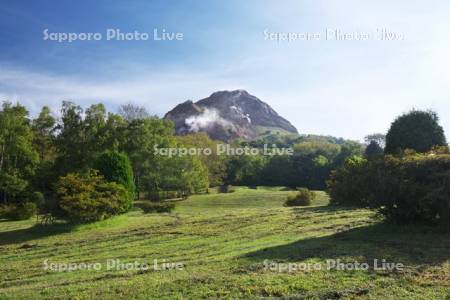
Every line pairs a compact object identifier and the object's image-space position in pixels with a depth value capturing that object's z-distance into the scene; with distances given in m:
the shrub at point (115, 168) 23.47
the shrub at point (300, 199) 30.47
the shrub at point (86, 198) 19.61
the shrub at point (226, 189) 49.78
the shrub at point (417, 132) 16.06
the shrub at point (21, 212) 27.89
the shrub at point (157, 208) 28.98
